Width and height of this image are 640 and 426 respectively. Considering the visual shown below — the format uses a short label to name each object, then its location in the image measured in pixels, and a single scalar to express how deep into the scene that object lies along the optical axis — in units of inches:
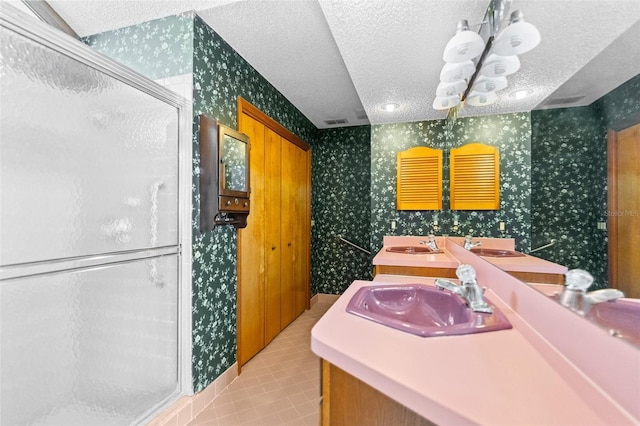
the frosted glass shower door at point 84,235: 40.4
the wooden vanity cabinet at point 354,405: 31.8
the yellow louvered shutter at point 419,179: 92.7
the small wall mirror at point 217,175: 69.7
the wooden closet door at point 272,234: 105.6
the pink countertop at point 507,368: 21.2
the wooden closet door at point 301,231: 133.3
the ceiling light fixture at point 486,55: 41.9
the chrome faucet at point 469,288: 41.0
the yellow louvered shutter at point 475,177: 62.9
